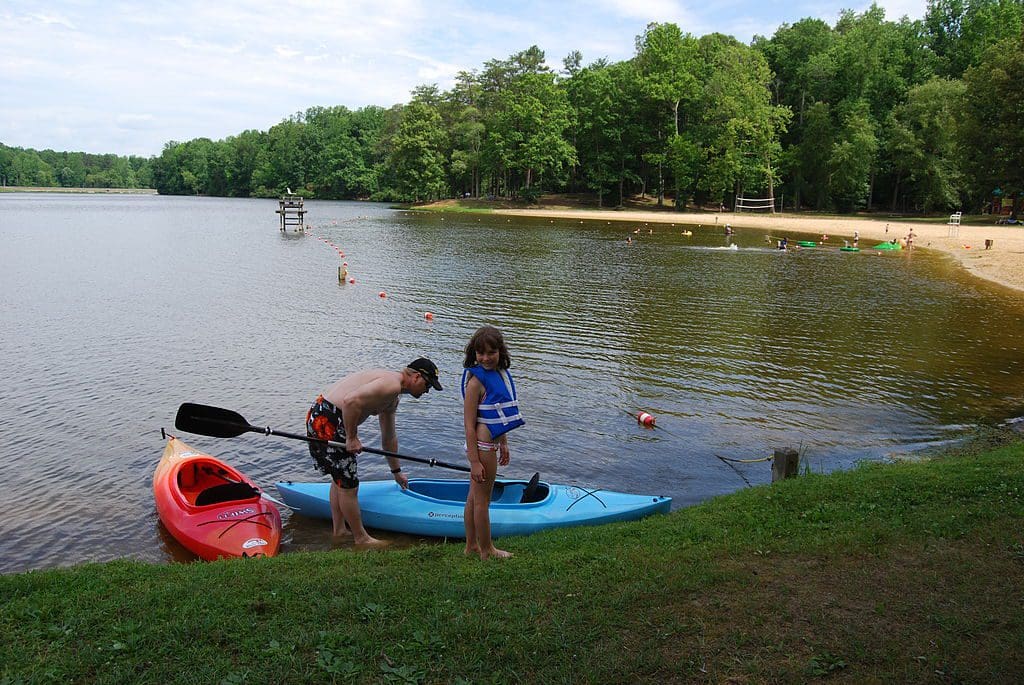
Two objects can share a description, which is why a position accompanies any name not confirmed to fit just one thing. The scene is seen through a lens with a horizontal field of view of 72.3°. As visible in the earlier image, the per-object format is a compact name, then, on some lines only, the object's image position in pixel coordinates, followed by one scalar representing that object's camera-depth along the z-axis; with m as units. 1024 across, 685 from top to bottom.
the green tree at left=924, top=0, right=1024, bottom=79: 55.16
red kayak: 7.41
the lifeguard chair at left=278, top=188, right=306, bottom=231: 49.28
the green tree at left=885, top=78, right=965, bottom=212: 50.84
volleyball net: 64.31
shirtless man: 6.10
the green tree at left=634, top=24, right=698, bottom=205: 64.75
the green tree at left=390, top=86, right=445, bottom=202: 82.00
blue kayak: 7.40
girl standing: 5.23
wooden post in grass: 7.90
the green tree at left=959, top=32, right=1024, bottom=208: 41.81
